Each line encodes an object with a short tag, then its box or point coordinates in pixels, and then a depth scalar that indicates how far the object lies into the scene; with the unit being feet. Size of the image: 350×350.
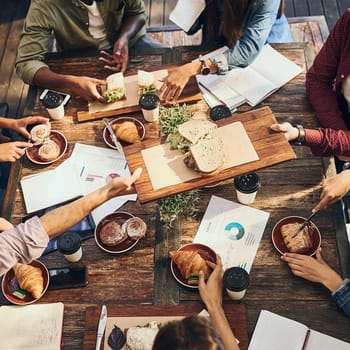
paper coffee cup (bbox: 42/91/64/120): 7.62
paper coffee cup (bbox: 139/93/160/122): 7.30
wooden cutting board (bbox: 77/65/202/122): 7.78
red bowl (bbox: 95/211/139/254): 6.53
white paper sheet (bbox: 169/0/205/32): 8.66
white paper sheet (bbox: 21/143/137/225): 6.97
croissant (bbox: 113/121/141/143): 7.32
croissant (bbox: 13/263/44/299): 6.18
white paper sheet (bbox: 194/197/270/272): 6.40
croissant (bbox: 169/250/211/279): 6.15
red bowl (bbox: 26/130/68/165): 7.43
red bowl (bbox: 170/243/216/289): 6.24
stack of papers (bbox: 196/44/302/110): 7.79
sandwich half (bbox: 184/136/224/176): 5.91
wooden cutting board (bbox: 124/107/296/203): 5.98
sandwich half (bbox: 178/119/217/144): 6.23
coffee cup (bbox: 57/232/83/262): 6.15
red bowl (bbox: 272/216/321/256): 6.41
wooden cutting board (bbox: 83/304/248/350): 5.93
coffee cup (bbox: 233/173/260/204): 6.51
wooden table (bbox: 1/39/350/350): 6.02
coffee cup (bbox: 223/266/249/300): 5.81
